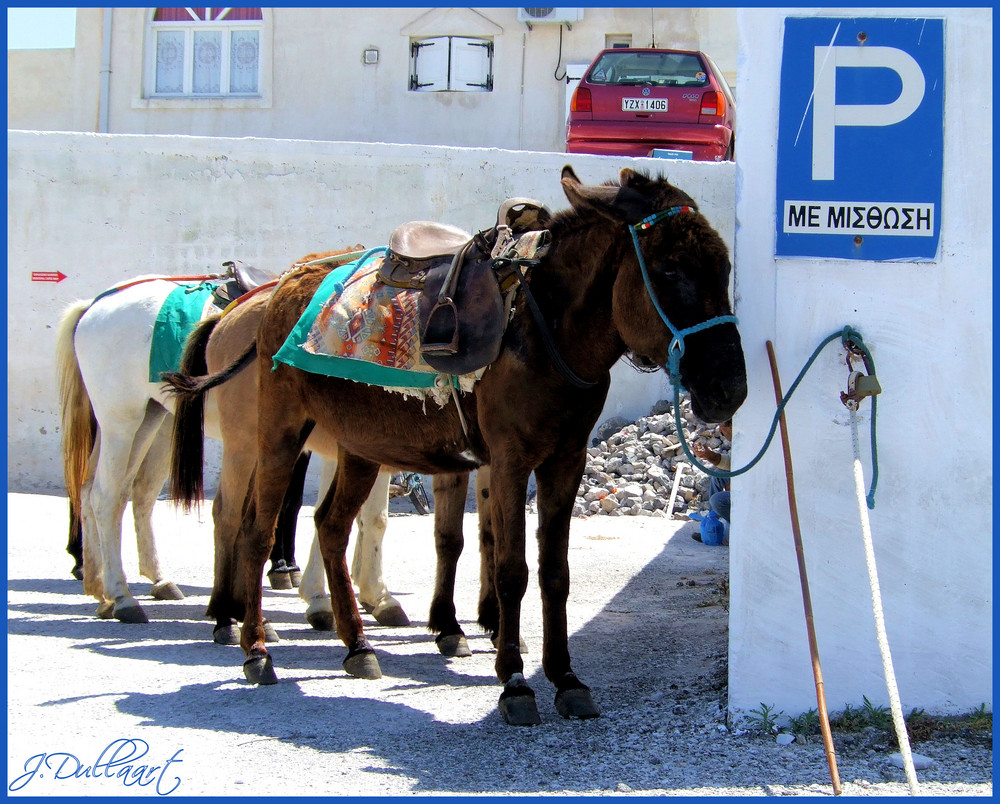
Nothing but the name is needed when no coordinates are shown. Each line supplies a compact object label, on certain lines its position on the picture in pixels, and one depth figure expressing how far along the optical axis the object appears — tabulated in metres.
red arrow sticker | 12.38
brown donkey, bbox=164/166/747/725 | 4.02
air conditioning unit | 18.83
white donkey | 6.76
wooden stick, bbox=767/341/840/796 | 3.55
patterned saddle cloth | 4.76
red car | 14.21
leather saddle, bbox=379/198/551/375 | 4.43
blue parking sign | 4.30
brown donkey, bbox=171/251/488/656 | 5.98
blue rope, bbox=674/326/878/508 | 4.18
